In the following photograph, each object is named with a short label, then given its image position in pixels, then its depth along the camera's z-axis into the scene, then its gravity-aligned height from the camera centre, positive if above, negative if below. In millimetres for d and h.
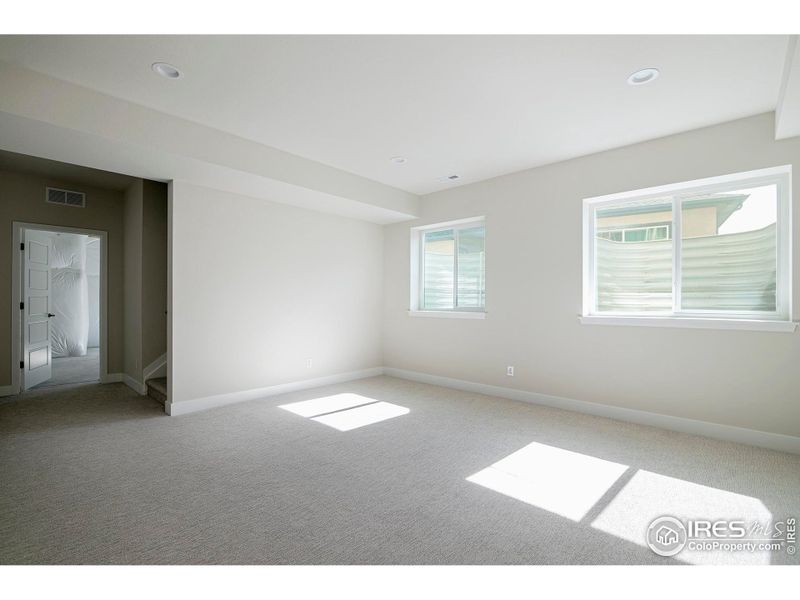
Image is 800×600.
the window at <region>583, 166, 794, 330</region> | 3287 +431
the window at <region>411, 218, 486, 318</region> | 5340 +393
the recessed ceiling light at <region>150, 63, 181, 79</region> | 2547 +1491
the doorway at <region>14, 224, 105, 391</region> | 5039 -248
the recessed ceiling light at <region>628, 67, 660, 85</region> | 2572 +1492
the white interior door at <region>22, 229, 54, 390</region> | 5051 -286
